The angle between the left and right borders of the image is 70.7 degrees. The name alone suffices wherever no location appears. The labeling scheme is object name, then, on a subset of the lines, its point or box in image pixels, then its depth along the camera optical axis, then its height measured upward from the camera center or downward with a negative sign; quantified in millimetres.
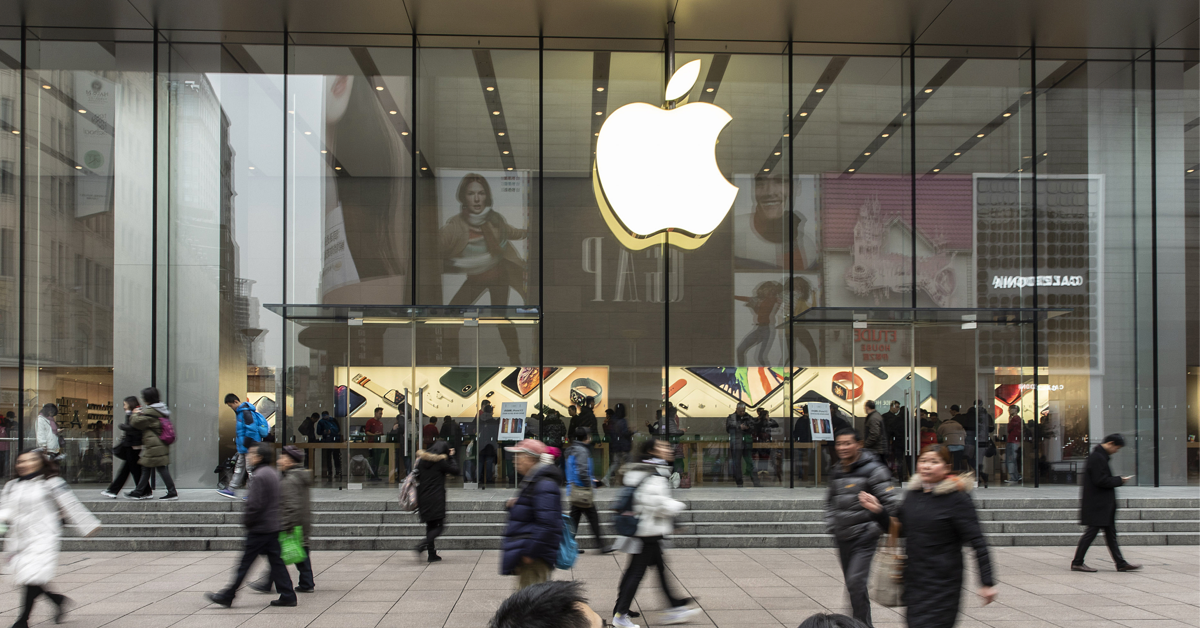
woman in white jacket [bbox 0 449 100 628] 6410 -1487
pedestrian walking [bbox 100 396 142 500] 11703 -1792
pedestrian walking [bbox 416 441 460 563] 9555 -1760
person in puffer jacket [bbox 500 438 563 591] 5820 -1386
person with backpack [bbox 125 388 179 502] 11641 -1530
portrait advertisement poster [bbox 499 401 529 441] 14977 -1599
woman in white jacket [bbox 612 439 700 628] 6594 -1551
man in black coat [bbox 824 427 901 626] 5754 -1261
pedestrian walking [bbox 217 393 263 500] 12914 -1602
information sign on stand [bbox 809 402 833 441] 15477 -1648
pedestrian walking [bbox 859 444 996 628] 4547 -1179
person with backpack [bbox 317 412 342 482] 14539 -1961
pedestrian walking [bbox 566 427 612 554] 9641 -1844
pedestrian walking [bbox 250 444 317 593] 7695 -1592
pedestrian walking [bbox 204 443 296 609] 7410 -1810
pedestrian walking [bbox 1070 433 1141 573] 8953 -1805
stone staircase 10805 -2599
